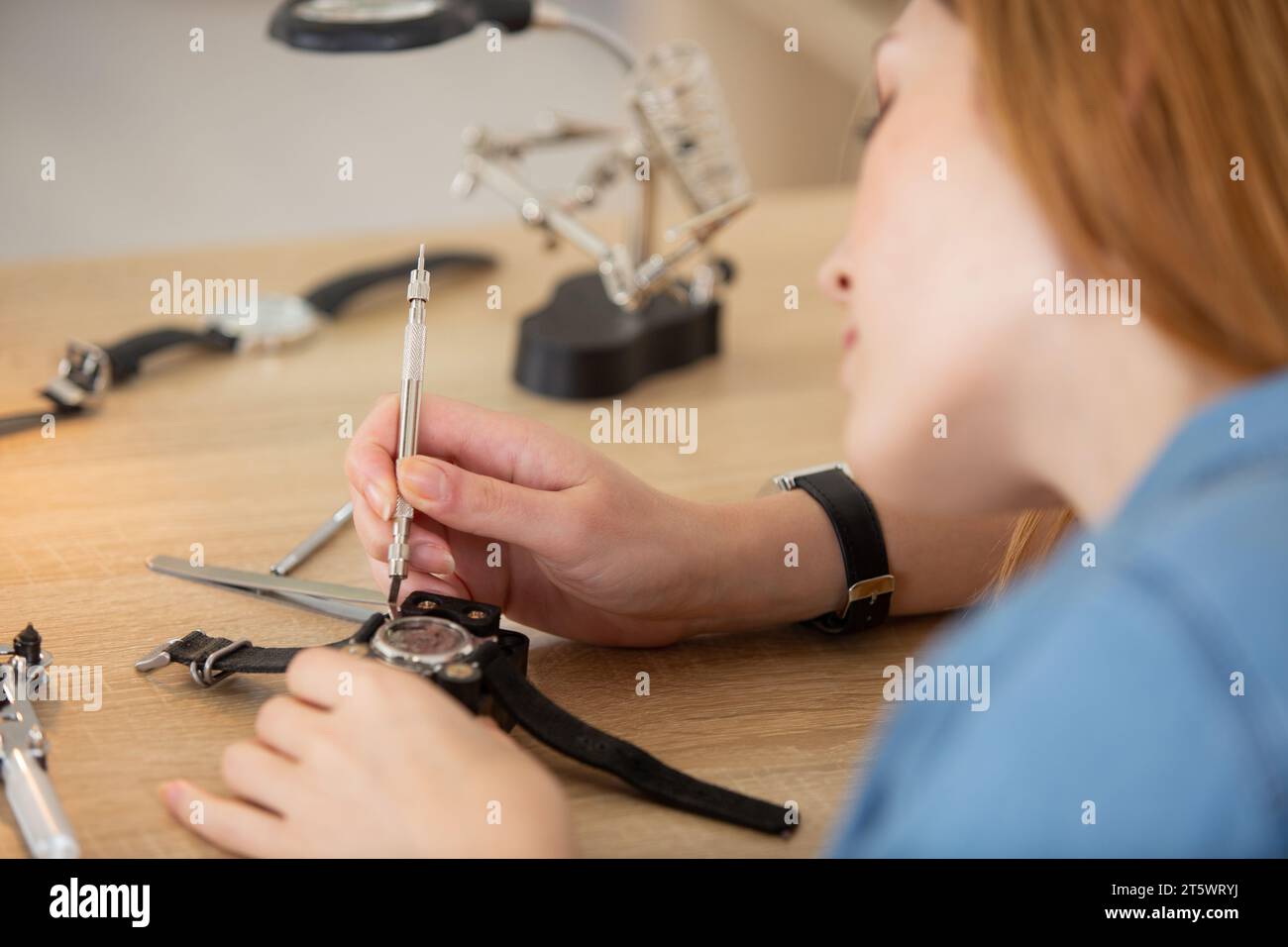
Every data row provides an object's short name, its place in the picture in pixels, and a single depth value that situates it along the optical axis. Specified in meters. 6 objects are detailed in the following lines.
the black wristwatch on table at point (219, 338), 1.14
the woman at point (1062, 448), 0.45
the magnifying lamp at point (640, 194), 1.23
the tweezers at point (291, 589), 0.85
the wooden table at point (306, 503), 0.72
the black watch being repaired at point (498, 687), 0.69
